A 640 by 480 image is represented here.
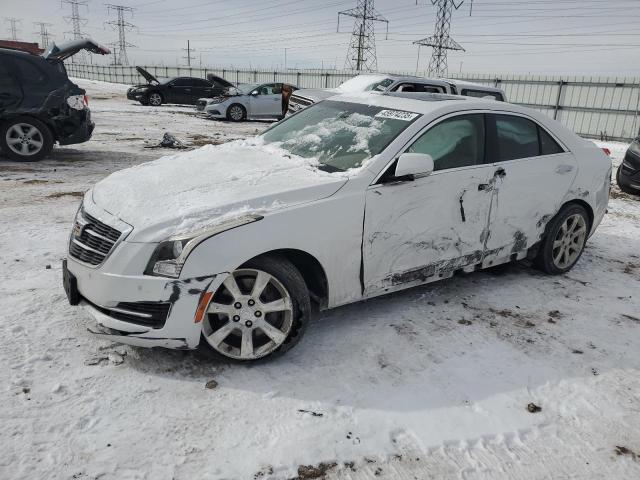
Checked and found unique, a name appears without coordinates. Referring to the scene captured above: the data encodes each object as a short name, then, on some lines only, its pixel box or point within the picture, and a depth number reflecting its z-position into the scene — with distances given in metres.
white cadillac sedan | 2.76
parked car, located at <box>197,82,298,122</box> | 17.70
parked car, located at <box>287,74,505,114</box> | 9.35
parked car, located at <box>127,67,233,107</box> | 21.61
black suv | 8.09
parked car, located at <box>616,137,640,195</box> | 8.34
